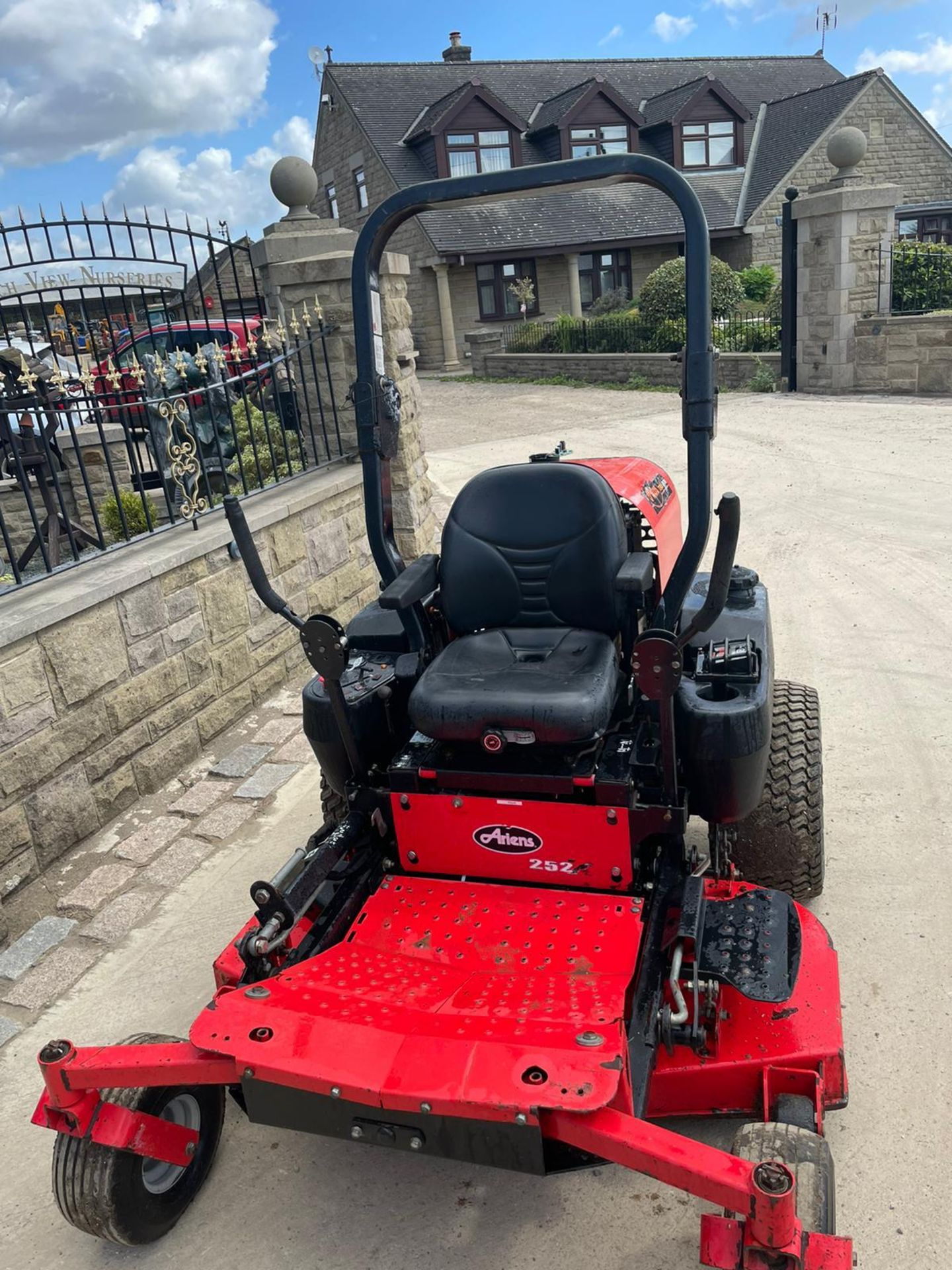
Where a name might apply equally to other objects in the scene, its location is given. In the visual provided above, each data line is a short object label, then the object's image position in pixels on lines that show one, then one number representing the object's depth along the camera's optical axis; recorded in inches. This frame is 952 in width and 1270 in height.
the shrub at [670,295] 604.7
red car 358.3
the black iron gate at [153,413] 167.2
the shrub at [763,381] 488.1
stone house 869.2
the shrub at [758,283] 765.9
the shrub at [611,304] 851.4
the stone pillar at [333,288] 226.8
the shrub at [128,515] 228.4
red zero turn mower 74.3
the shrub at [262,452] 237.8
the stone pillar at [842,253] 429.7
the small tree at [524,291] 888.3
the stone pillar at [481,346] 729.6
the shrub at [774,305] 570.9
